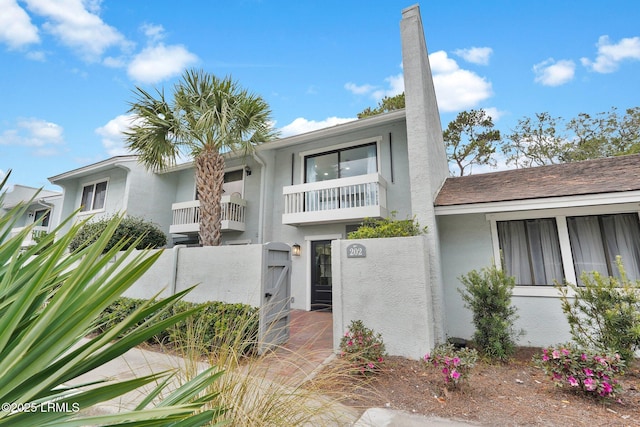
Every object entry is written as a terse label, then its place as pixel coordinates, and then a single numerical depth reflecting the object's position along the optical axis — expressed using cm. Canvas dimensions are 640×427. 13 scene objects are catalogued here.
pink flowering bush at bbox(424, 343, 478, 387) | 377
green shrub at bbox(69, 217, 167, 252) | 975
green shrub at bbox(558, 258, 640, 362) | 420
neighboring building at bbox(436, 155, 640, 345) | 571
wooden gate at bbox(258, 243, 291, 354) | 578
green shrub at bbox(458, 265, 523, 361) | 518
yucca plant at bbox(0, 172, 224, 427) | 88
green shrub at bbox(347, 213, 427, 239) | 573
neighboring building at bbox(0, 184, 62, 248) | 1641
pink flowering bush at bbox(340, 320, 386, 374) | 424
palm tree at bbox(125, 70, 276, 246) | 817
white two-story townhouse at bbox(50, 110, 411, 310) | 897
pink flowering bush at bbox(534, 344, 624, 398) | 345
